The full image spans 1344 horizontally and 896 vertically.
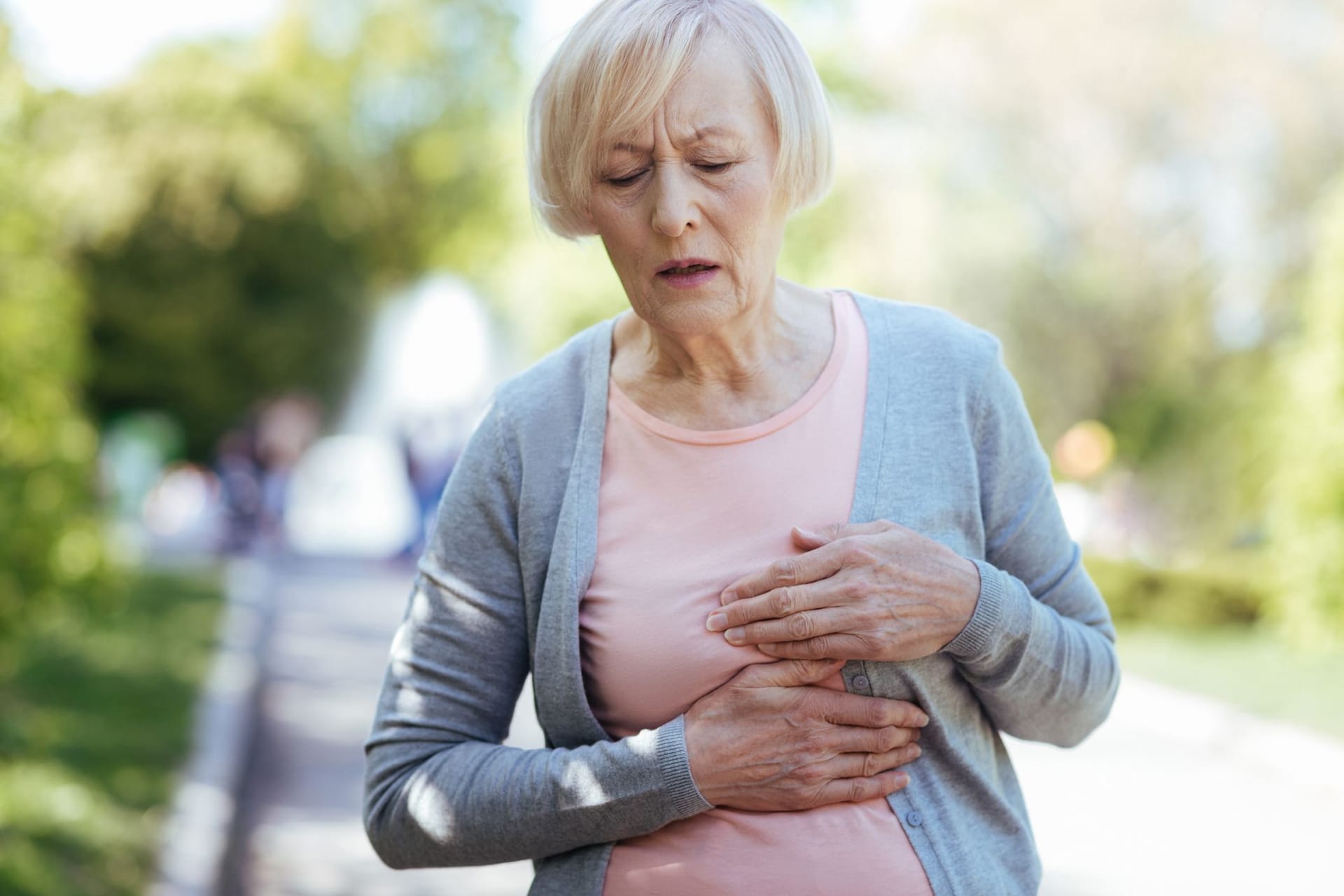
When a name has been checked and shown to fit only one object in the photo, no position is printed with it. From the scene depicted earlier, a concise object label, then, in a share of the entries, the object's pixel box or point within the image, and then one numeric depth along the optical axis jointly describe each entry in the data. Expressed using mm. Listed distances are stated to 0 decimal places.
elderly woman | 1864
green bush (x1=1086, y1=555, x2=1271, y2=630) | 14195
